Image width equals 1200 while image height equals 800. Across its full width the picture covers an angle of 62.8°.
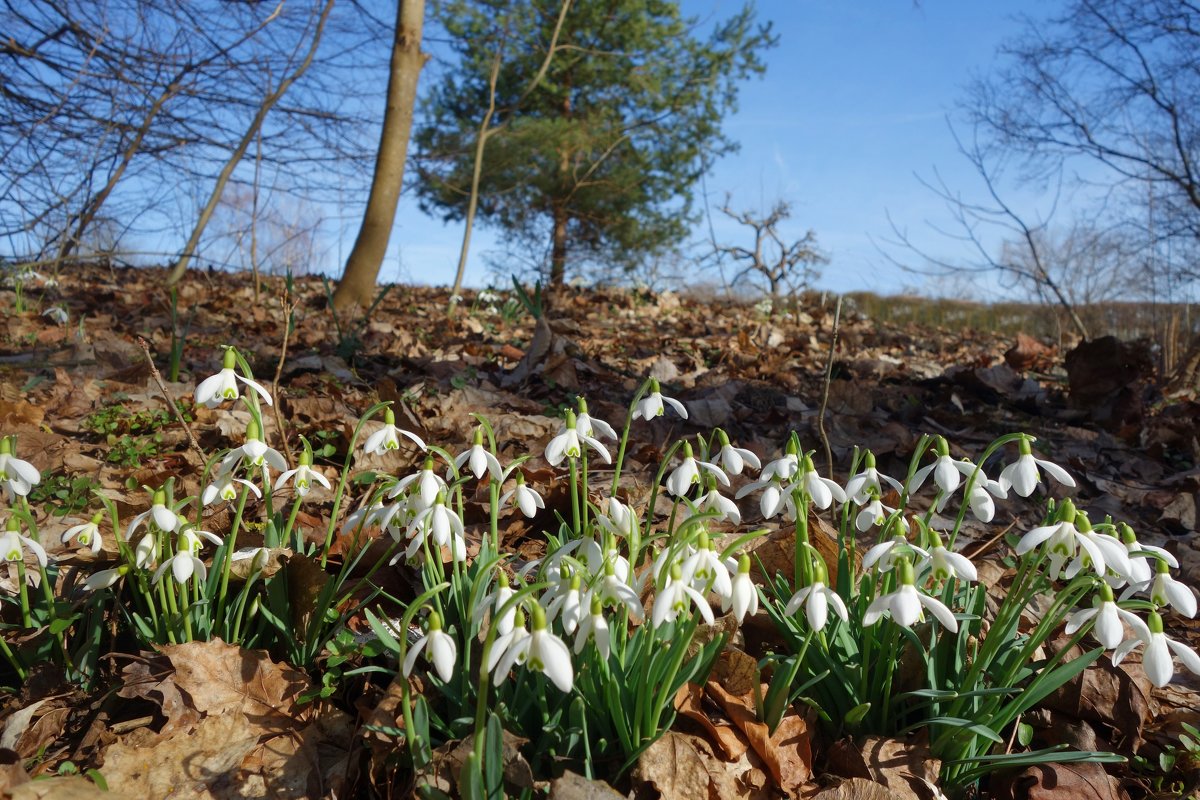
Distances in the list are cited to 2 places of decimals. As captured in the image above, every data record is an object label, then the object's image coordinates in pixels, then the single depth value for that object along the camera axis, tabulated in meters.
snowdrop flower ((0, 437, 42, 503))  0.46
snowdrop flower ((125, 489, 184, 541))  0.45
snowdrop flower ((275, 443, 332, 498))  0.51
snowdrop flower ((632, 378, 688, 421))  0.53
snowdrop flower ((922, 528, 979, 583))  0.43
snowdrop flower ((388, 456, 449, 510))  0.47
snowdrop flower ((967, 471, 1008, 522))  0.47
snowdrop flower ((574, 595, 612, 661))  0.39
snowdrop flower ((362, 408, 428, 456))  0.50
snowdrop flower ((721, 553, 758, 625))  0.40
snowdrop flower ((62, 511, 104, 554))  0.49
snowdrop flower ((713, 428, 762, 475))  0.52
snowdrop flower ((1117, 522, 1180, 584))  0.42
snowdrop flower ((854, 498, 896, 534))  0.52
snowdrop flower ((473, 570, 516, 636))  0.39
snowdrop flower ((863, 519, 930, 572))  0.43
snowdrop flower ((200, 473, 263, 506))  0.49
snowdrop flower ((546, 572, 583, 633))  0.40
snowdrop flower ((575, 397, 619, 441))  0.52
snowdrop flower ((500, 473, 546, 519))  0.49
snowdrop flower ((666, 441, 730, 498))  0.49
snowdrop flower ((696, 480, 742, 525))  0.49
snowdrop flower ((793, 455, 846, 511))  0.47
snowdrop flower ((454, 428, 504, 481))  0.48
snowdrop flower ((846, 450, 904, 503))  0.49
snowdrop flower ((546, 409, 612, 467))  0.49
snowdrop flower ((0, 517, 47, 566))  0.46
